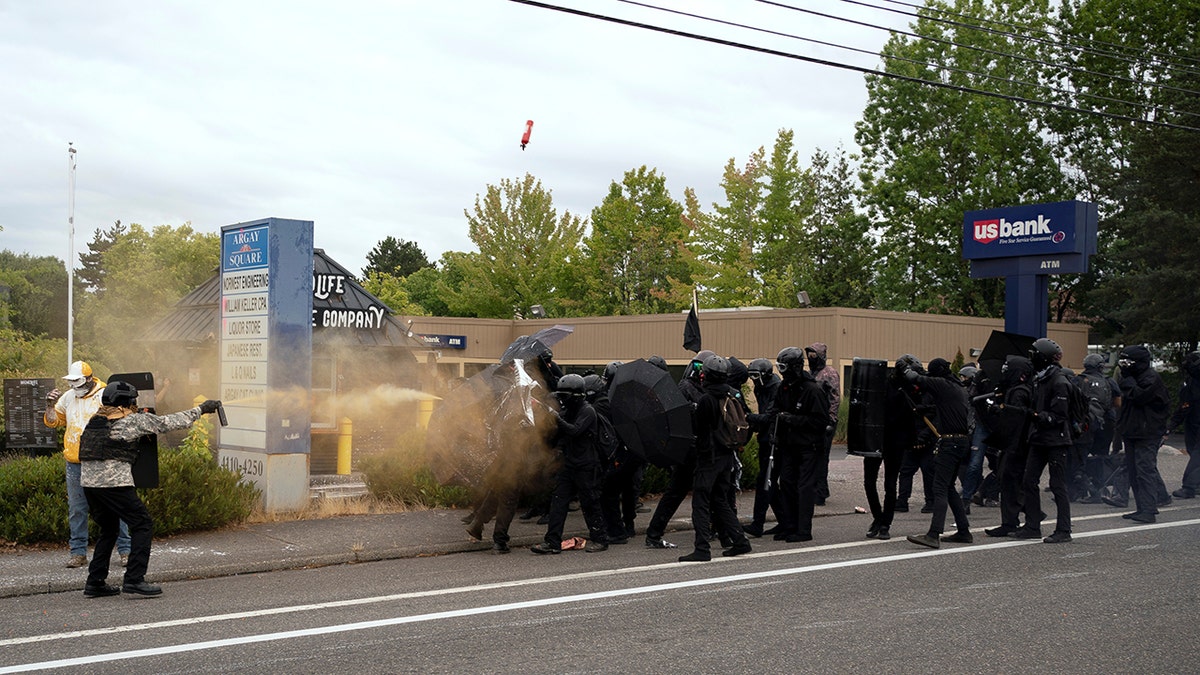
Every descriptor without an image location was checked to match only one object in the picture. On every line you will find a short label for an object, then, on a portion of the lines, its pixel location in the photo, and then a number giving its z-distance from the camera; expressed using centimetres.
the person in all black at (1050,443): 1105
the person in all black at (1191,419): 1477
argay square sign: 1236
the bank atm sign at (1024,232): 2425
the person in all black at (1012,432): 1142
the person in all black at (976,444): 1356
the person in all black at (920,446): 1120
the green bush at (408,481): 1279
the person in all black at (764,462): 1159
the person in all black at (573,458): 1027
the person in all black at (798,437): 1088
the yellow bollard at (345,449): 1730
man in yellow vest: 880
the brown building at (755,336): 3209
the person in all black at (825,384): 1160
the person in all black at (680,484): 1034
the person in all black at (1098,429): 1444
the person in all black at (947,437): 1083
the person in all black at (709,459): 992
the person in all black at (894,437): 1125
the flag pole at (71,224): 2306
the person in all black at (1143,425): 1282
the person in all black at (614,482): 1096
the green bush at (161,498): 1016
